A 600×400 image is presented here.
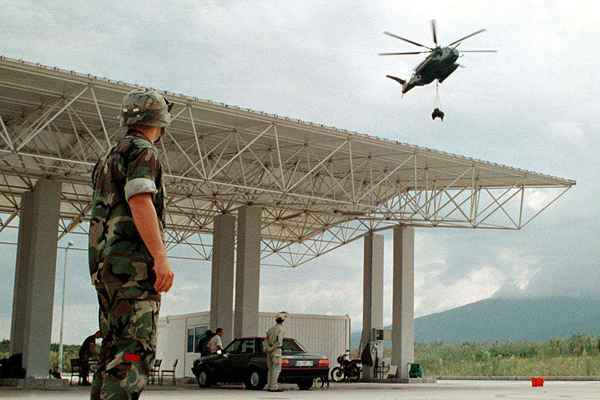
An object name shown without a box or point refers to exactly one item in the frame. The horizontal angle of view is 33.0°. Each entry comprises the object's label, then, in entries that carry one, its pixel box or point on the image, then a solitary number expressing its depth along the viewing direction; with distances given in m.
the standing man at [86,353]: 28.11
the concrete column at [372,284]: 38.88
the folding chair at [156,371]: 30.96
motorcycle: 36.62
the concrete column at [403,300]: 37.88
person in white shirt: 29.45
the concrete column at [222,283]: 34.53
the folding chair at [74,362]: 28.66
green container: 37.44
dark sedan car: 25.94
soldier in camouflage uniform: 4.90
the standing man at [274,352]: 22.92
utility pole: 50.05
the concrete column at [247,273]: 33.47
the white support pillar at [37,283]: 28.22
